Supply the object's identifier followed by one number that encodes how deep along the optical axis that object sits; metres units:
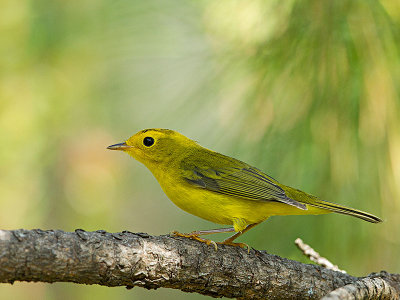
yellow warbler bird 2.70
